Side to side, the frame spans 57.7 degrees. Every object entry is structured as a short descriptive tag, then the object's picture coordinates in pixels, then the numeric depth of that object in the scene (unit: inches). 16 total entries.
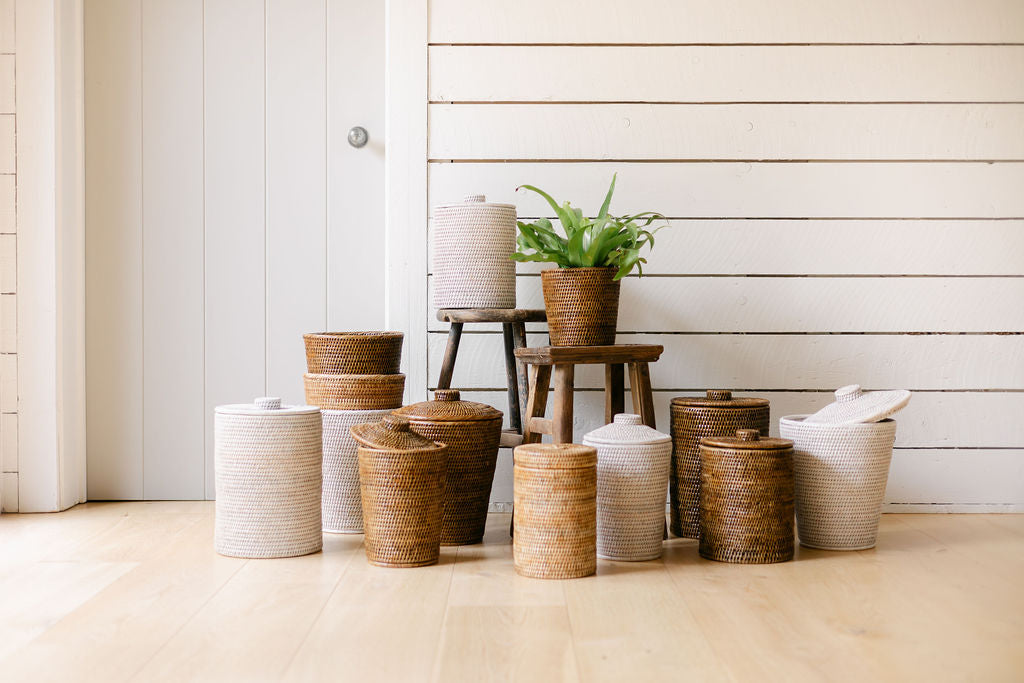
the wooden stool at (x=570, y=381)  85.7
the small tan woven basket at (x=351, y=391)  90.2
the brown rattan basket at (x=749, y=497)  78.4
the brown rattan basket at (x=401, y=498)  76.5
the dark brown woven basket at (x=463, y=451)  84.1
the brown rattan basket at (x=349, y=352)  90.4
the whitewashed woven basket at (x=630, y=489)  80.0
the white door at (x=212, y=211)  105.2
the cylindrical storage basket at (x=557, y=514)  74.1
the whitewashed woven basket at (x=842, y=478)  83.0
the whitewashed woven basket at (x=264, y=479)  78.8
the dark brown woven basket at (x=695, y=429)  86.5
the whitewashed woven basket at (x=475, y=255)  94.0
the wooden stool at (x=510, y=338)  92.7
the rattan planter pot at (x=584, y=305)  87.5
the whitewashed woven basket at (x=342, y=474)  89.5
